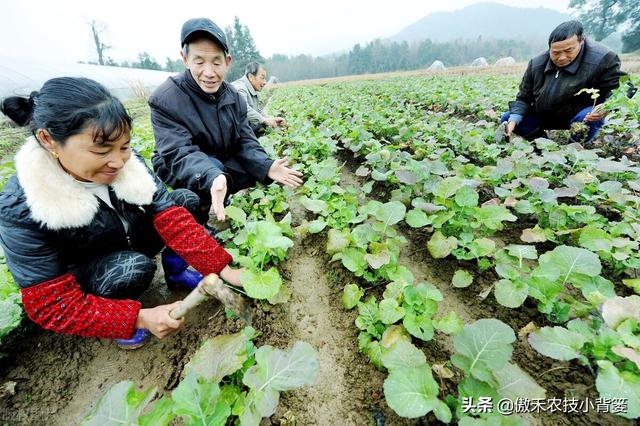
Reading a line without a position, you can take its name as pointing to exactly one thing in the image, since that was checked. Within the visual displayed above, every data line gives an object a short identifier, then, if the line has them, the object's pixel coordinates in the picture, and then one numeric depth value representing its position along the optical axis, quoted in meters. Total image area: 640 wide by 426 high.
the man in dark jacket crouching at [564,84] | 3.33
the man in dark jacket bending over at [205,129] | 2.17
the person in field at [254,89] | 5.07
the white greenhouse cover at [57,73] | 11.53
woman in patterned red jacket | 1.20
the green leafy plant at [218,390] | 0.95
